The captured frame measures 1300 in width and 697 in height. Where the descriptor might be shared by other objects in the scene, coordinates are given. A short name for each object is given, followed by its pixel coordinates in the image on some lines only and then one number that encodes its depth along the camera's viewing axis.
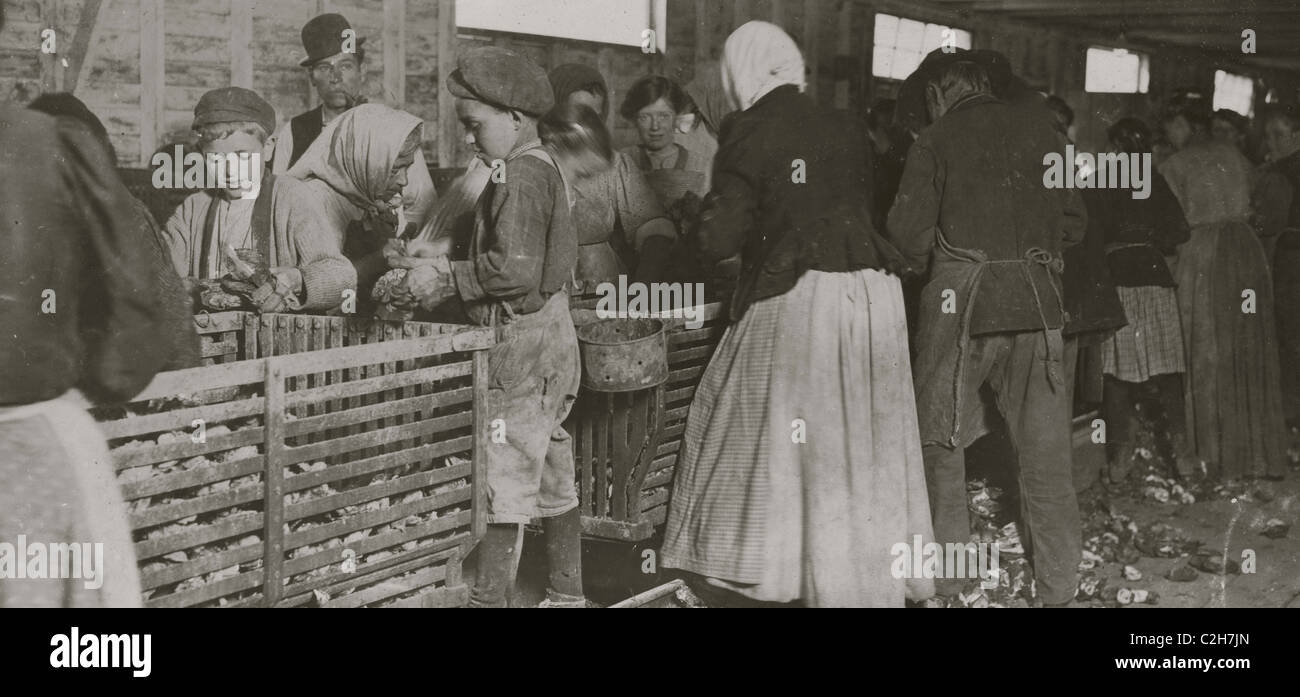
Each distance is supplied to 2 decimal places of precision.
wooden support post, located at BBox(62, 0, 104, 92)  5.64
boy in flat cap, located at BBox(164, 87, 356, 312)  4.61
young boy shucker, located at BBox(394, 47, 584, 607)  3.96
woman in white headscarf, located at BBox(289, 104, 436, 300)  5.25
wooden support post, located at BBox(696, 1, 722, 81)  8.64
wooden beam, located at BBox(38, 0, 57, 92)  5.50
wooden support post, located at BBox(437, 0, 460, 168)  7.02
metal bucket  4.26
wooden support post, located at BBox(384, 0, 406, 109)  6.79
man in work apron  4.55
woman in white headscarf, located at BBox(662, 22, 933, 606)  4.18
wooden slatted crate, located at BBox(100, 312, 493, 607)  3.03
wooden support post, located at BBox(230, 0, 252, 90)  6.18
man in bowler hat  5.61
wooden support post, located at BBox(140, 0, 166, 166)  5.88
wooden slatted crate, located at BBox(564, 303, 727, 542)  4.52
